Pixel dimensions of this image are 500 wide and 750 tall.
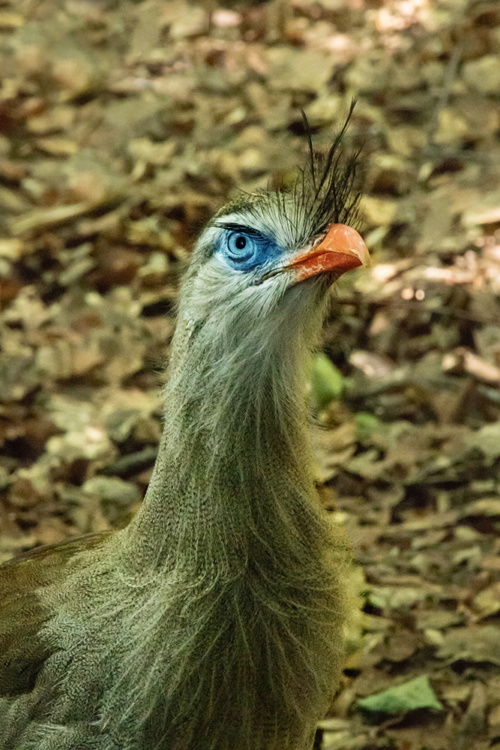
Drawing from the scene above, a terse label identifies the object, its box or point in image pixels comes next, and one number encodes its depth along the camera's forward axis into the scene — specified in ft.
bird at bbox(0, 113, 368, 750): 14.41
